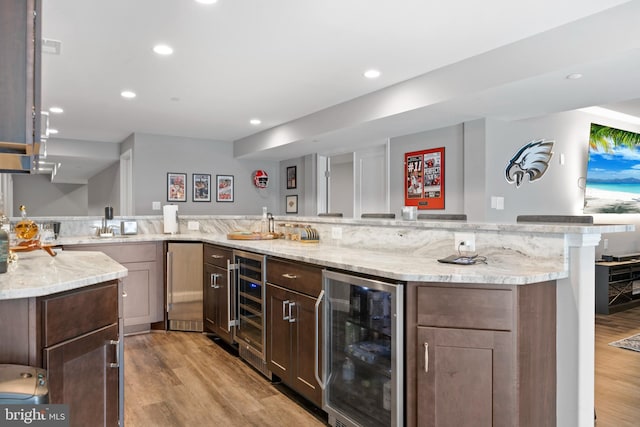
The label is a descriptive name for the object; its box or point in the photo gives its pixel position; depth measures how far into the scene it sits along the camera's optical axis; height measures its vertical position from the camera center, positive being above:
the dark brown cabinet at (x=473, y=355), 1.77 -0.60
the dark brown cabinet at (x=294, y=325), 2.42 -0.69
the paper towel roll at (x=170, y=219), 4.76 -0.07
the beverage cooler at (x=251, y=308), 2.98 -0.71
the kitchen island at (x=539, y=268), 1.87 -0.26
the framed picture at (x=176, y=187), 6.32 +0.40
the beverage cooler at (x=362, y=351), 1.89 -0.69
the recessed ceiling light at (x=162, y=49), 2.96 +1.17
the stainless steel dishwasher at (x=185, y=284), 4.18 -0.70
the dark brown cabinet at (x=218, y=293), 3.54 -0.70
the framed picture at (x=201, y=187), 6.57 +0.41
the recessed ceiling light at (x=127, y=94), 4.08 +1.16
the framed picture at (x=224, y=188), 6.79 +0.41
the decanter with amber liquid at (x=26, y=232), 2.37 -0.11
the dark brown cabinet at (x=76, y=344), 1.43 -0.48
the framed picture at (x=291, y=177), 7.02 +0.62
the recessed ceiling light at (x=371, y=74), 3.48 +1.17
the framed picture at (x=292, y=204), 6.99 +0.16
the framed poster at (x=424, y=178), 4.51 +0.39
